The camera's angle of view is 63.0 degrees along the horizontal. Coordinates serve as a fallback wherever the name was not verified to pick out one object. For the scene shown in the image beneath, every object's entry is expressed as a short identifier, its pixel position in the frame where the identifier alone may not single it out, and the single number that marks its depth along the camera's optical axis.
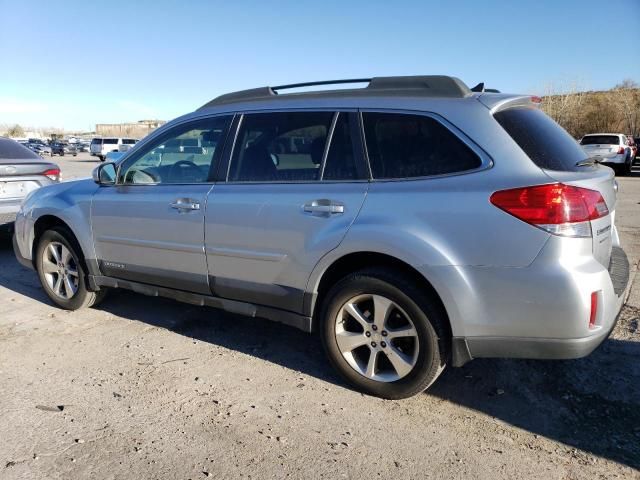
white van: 38.06
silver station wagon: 2.61
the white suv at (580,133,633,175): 19.36
